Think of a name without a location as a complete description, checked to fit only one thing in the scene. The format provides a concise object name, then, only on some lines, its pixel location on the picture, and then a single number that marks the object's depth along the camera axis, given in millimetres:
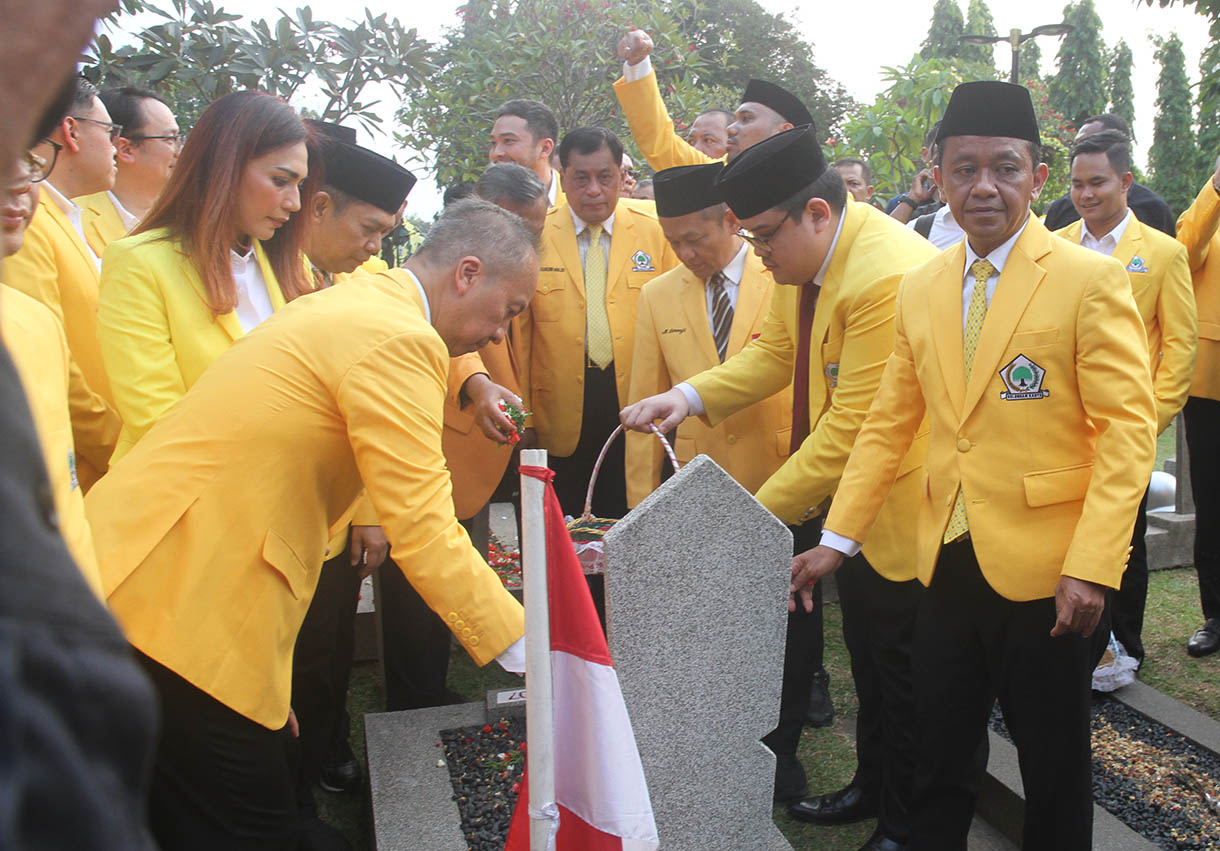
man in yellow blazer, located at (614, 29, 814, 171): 4715
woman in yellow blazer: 2947
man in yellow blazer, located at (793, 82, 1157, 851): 2490
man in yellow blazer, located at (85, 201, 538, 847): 2199
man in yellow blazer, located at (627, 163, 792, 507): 4129
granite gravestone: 2619
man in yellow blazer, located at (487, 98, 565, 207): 5266
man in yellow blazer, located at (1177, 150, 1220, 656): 5055
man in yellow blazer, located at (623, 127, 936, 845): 3338
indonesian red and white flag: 2195
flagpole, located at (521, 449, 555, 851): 2102
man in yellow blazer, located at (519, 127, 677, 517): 4816
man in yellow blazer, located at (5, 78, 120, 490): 3129
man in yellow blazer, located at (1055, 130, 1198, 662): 4500
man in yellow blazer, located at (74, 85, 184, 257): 4102
